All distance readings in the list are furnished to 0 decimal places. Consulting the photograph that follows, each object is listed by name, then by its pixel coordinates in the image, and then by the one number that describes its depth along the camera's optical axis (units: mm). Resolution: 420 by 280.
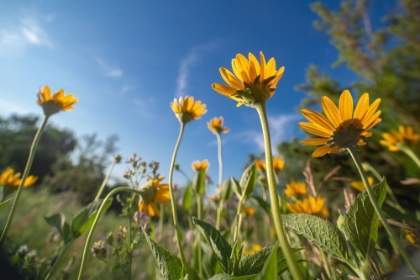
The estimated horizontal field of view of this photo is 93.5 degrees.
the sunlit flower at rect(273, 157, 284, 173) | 509
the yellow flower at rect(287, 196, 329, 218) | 318
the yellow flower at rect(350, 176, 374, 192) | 433
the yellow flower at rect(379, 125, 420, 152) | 584
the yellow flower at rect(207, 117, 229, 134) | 508
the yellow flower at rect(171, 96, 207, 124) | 331
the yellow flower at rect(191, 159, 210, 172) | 543
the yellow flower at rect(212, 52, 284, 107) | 178
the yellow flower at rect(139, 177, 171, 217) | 280
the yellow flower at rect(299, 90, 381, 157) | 177
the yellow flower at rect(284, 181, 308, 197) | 463
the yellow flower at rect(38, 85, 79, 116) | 331
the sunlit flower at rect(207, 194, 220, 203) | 550
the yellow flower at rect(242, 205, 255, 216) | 567
